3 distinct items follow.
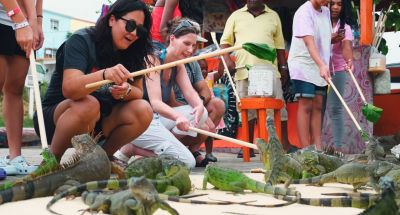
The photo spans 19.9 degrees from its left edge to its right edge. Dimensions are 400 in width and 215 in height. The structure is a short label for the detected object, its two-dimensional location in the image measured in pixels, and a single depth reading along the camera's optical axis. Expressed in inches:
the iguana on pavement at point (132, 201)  131.0
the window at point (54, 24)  2836.0
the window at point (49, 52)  2398.0
